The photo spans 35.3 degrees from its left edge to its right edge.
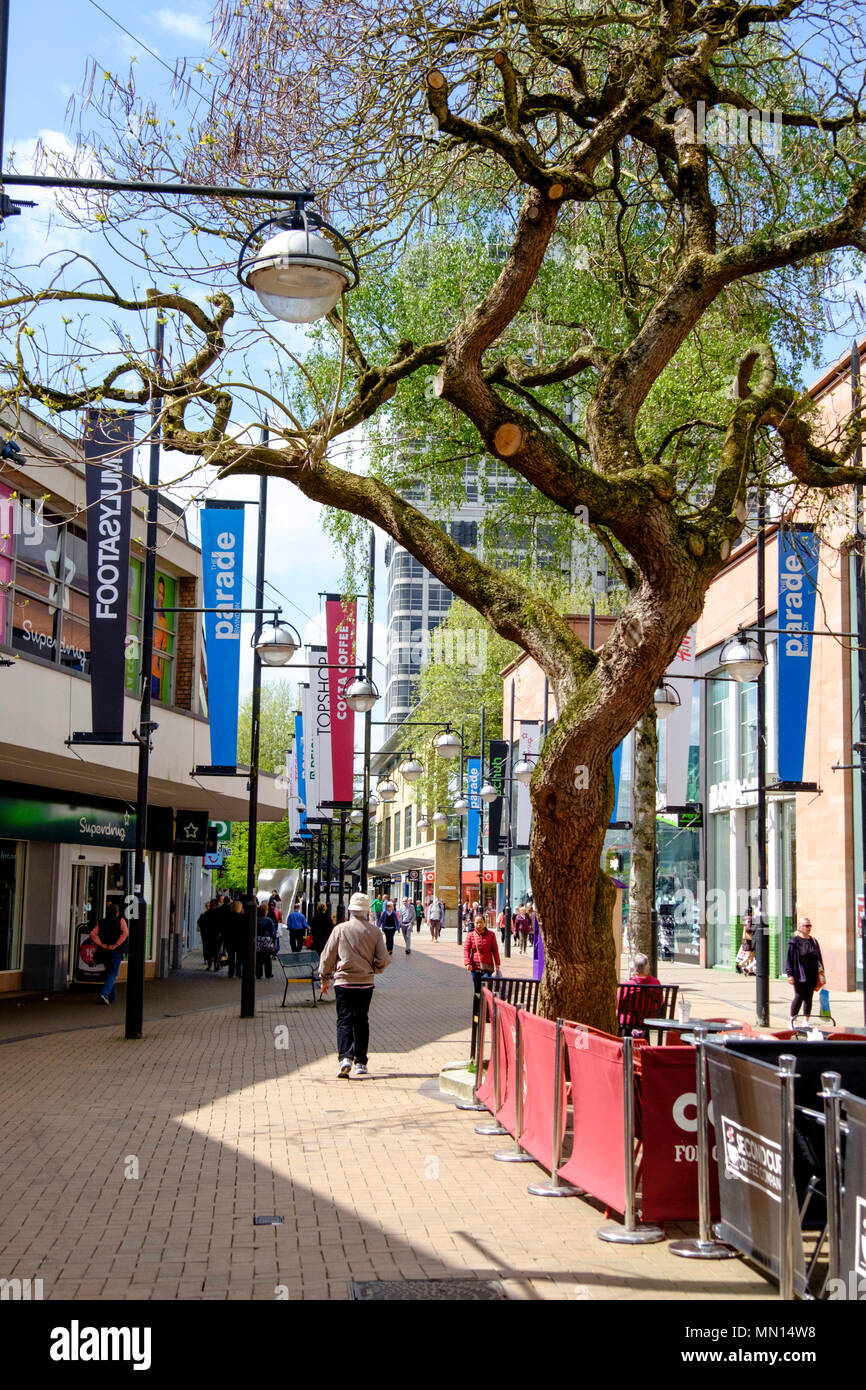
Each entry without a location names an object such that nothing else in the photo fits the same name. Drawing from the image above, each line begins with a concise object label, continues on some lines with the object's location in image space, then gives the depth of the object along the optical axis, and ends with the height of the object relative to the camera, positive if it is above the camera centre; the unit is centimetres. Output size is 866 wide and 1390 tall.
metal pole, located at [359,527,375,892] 2658 +26
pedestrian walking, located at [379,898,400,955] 4022 -221
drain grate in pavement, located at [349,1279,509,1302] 615 -201
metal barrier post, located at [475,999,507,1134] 1070 -197
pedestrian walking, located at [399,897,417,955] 4397 -231
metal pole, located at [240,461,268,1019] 1991 -35
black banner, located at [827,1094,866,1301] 524 -137
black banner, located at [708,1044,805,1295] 614 -142
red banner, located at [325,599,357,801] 2648 +322
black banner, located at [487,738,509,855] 4788 +231
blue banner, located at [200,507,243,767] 2039 +347
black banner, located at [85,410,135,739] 1688 +305
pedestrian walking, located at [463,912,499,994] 1756 -129
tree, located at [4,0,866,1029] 1005 +459
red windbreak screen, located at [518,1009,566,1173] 897 -159
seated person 1483 -127
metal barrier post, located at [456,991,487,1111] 1197 -223
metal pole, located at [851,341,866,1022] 1591 +369
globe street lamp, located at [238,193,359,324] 724 +309
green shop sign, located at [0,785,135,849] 2206 +42
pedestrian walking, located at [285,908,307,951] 3466 -202
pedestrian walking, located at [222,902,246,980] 2686 -166
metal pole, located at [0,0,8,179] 730 +435
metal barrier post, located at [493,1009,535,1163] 962 -215
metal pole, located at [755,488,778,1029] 1925 -108
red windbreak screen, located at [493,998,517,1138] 1018 -160
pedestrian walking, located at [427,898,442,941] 6008 -303
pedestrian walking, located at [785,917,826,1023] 2022 -165
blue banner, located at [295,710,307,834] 3391 +241
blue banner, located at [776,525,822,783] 2297 +266
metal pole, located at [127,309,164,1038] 1611 -3
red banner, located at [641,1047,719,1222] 746 -153
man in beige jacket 1326 -117
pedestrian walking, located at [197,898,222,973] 3375 -221
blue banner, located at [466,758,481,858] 5312 +156
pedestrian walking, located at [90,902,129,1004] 2089 -146
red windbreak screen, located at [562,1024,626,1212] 765 -154
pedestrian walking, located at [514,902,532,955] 4535 -252
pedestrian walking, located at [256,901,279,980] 3077 -211
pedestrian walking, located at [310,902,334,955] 2791 -161
